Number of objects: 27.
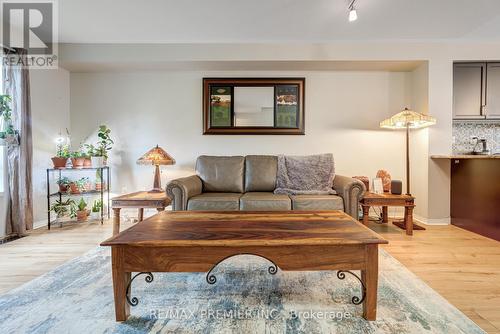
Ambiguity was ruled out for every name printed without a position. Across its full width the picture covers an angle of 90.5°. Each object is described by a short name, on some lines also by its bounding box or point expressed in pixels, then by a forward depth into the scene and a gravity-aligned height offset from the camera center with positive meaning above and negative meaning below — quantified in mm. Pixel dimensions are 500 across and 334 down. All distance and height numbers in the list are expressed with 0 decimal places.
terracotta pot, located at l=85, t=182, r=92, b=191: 3573 -329
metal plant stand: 3262 -394
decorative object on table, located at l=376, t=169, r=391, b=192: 3381 -230
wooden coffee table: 1318 -481
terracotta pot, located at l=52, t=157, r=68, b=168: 3328 +22
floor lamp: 3084 +522
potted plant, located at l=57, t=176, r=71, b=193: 3414 -283
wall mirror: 3713 +895
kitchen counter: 2912 +74
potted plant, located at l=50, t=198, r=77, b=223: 3408 -636
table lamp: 3211 +44
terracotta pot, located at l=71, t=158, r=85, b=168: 3373 +21
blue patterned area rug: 1357 -890
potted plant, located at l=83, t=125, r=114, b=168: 3445 +230
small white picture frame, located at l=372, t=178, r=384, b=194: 3221 -303
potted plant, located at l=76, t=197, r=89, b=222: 3574 -703
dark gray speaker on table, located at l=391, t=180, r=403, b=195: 3092 -305
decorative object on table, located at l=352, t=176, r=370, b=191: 3288 -246
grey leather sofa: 2705 -327
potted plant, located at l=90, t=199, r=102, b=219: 3670 -676
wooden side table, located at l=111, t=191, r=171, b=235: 2811 -451
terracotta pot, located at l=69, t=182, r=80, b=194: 3424 -339
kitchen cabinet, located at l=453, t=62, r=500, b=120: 3369 +986
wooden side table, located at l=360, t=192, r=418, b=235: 2922 -467
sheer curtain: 2914 +68
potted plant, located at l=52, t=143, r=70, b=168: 3334 +75
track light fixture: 2392 +1457
